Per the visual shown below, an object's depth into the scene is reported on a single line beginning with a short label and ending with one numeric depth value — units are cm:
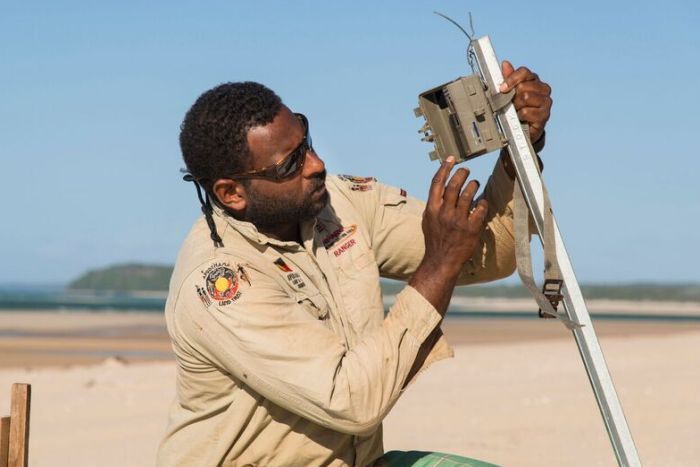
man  653
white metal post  660
